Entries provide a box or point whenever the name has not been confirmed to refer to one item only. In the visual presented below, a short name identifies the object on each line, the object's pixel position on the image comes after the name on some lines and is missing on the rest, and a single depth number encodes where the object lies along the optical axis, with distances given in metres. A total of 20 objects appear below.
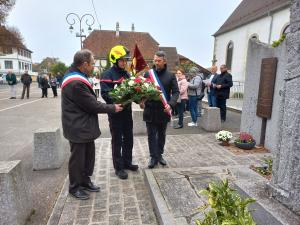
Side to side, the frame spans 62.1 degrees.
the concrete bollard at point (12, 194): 2.71
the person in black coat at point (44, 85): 17.99
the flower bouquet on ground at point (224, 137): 5.95
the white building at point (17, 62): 71.12
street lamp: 16.84
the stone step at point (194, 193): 2.36
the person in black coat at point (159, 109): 4.25
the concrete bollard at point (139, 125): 7.23
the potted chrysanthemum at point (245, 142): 5.73
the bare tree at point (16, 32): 29.05
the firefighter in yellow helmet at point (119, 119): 3.85
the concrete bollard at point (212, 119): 7.52
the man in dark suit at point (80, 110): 3.20
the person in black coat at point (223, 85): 8.38
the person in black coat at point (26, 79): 16.58
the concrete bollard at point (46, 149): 4.57
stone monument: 2.24
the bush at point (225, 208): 1.93
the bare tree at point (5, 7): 22.45
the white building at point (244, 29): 18.67
